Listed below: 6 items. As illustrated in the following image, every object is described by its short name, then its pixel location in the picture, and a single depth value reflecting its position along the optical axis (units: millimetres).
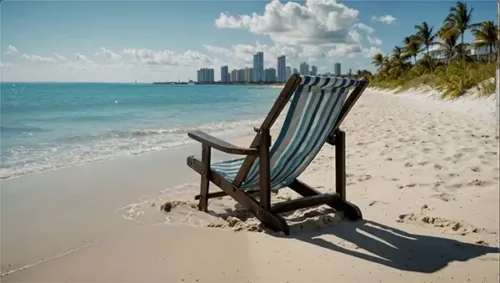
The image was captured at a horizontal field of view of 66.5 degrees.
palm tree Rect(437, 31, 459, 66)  31234
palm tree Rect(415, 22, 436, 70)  37147
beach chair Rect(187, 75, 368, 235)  2387
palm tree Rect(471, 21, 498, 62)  24369
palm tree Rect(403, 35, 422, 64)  38197
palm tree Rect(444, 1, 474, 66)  29797
